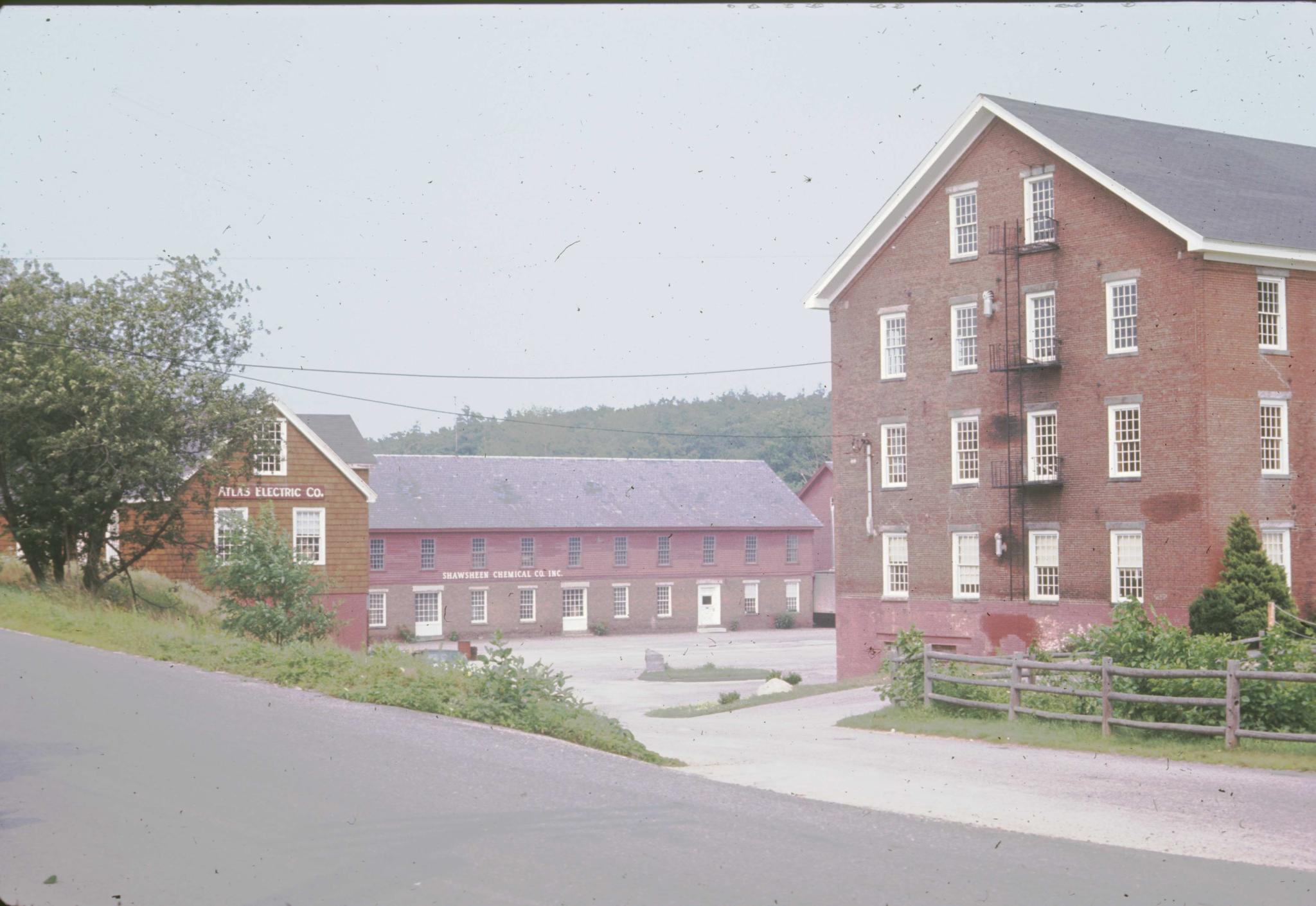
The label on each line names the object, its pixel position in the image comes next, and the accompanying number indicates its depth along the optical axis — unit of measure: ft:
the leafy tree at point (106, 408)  114.11
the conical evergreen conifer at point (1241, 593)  110.73
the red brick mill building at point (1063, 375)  118.32
